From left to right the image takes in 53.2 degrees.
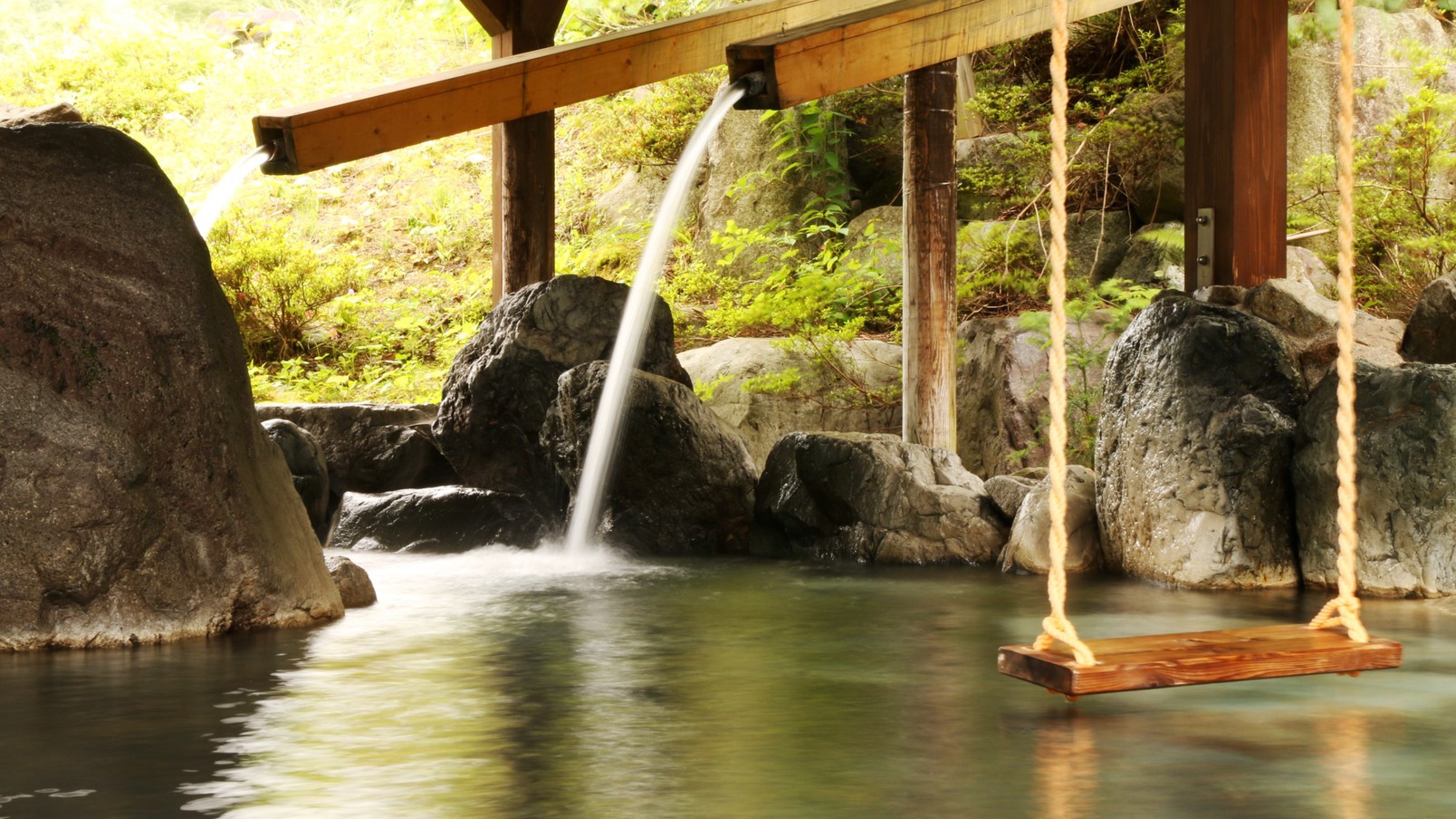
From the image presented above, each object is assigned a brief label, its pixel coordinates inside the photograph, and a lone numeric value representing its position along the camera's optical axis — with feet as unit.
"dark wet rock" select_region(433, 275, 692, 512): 30.14
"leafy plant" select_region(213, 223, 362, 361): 46.34
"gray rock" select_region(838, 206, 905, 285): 40.09
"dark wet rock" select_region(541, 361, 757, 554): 27.89
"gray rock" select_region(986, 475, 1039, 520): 25.96
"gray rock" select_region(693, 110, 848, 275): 45.47
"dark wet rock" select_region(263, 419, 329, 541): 27.96
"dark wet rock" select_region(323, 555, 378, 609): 20.81
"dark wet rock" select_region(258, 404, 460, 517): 33.04
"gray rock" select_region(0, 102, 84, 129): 27.37
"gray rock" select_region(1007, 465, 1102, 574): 24.41
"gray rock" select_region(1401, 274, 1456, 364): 24.97
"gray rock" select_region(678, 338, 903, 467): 35.19
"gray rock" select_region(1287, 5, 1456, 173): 38.29
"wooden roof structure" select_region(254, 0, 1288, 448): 20.68
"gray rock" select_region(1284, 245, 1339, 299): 34.24
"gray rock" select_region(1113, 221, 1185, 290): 35.42
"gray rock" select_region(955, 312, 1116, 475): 32.86
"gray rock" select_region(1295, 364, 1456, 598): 20.85
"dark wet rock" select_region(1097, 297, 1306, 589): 22.20
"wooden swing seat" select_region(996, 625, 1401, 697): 11.23
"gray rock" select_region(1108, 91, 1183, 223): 37.70
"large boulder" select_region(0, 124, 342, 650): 17.29
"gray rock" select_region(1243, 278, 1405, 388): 23.79
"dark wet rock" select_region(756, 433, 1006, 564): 25.82
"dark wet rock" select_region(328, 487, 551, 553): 29.04
